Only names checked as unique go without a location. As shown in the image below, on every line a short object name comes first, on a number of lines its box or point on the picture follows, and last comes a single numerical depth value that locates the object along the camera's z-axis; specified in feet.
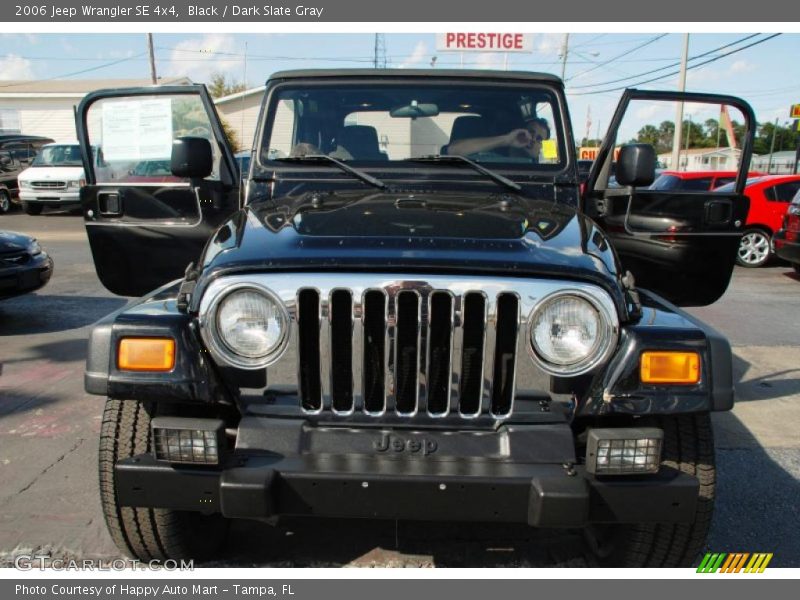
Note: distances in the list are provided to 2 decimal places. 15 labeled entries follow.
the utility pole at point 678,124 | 69.89
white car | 59.11
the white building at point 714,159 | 145.07
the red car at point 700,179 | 41.59
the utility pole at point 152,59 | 99.16
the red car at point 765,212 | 38.14
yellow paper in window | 11.59
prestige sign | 90.43
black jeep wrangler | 7.10
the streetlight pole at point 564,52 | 117.70
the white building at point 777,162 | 151.02
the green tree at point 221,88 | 171.53
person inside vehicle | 11.64
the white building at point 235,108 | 83.92
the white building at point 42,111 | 106.83
